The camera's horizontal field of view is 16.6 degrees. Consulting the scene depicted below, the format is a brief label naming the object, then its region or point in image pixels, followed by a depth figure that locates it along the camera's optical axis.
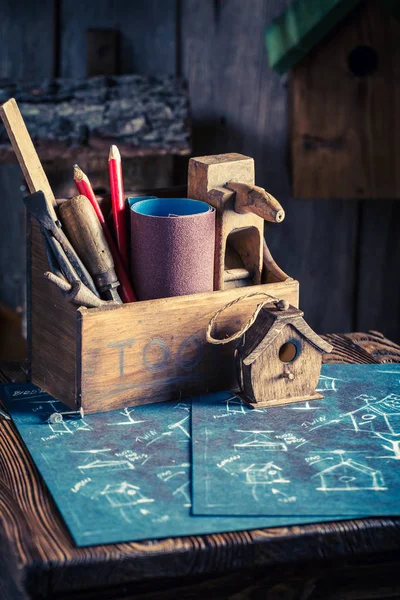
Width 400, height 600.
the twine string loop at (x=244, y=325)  0.96
